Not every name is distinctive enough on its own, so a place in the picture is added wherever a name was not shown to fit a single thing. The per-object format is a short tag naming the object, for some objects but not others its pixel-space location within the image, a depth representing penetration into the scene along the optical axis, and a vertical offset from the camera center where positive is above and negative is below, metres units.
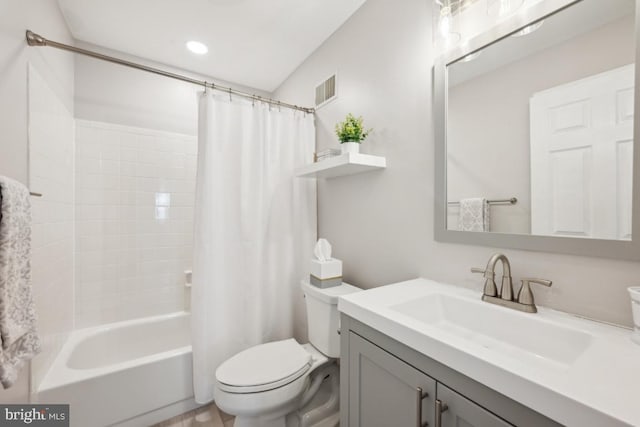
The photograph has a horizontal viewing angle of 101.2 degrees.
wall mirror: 0.76 +0.28
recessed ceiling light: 1.98 +1.30
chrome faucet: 0.87 -0.27
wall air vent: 1.87 +0.92
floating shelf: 1.41 +0.28
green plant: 1.52 +0.49
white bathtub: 1.38 -0.98
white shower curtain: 1.62 -0.08
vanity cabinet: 0.59 -0.48
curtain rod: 1.25 +0.84
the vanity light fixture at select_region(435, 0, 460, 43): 1.14 +0.86
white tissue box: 1.51 -0.31
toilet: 1.20 -0.79
